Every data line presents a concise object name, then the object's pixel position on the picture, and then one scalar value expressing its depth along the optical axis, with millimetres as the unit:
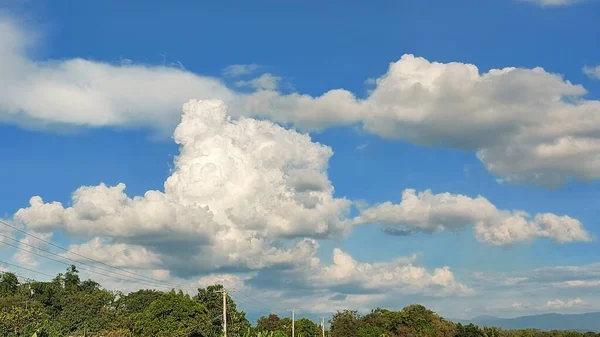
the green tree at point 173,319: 93312
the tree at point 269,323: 148338
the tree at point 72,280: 149025
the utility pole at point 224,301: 66994
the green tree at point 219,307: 109250
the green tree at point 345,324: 134625
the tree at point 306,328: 142875
